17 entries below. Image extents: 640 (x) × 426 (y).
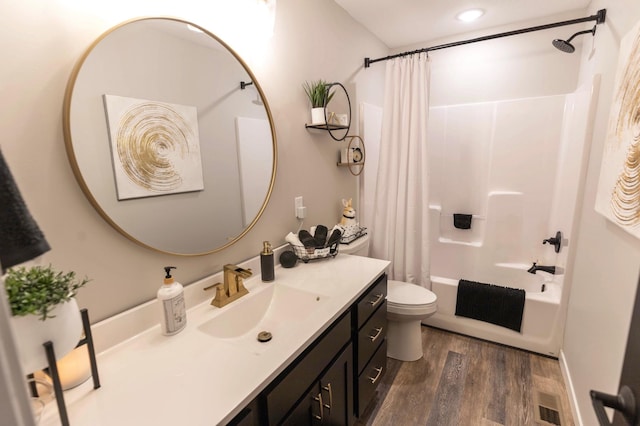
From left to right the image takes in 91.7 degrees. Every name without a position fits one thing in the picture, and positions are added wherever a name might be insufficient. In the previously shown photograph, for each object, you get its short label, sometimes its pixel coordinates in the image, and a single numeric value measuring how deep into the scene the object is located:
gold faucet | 1.26
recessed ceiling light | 2.25
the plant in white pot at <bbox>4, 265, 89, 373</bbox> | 0.57
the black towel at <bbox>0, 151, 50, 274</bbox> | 0.40
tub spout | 2.48
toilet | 2.02
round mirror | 0.94
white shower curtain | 2.20
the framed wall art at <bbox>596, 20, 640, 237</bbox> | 1.02
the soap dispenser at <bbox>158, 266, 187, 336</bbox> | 1.04
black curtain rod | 1.71
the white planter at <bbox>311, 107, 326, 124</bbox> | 1.81
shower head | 1.92
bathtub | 2.16
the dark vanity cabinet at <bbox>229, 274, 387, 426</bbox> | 0.91
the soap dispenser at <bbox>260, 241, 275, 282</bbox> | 1.49
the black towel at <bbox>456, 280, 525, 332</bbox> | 2.24
